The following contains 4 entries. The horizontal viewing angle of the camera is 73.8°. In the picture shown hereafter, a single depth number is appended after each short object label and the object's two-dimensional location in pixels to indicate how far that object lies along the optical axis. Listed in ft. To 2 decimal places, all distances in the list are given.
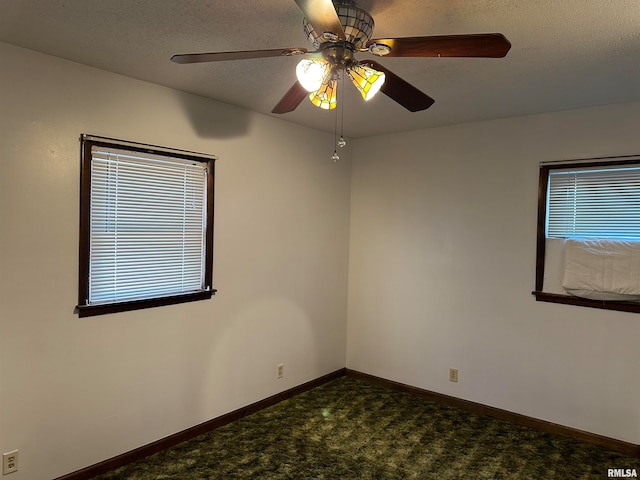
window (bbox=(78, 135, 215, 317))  8.50
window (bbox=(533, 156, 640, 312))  9.87
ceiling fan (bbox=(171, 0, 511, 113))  4.66
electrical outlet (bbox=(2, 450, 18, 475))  7.48
